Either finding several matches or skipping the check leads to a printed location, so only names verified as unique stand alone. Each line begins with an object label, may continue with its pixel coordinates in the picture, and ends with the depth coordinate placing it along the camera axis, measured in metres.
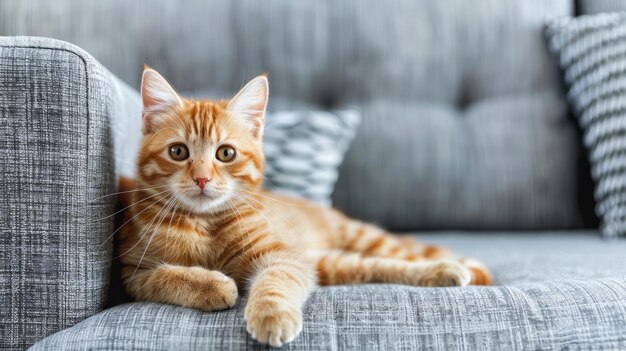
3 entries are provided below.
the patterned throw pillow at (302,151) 0.74
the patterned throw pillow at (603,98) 0.72
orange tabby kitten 0.53
